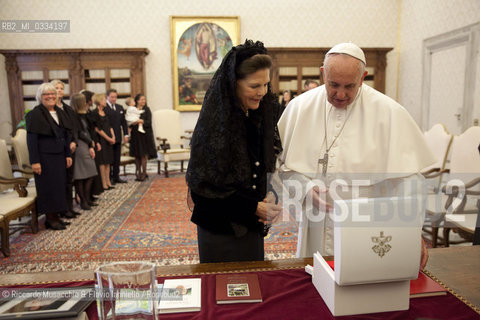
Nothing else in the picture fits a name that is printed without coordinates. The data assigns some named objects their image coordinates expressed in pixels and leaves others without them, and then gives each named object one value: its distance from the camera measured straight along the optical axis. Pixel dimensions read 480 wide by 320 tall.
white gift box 1.08
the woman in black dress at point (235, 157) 1.54
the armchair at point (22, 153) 4.84
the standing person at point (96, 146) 6.08
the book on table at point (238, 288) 1.23
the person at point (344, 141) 1.82
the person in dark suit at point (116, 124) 7.06
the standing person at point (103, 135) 6.34
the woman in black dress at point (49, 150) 4.31
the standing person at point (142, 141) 7.63
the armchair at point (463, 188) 3.17
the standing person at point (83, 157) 5.28
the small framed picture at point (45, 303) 1.03
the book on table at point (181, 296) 1.18
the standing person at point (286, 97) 8.76
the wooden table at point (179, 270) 1.41
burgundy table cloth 1.14
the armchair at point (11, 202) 3.78
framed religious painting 9.82
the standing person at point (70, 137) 4.79
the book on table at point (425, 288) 1.26
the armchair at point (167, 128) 8.55
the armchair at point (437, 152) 4.12
